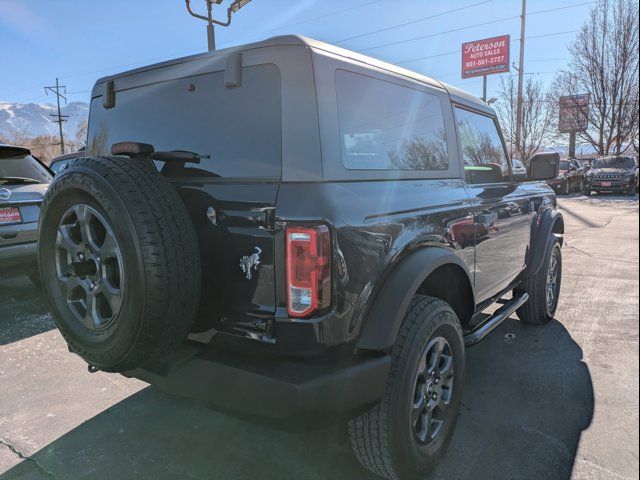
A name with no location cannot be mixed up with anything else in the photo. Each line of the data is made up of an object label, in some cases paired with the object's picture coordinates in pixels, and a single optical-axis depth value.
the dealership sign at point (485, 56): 39.97
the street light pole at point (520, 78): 29.17
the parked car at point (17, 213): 4.48
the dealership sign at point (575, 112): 26.92
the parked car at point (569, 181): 21.30
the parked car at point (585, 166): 22.18
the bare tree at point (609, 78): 21.53
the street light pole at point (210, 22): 9.90
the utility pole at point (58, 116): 55.26
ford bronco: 1.77
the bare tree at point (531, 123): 32.88
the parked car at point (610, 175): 17.67
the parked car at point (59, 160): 8.59
